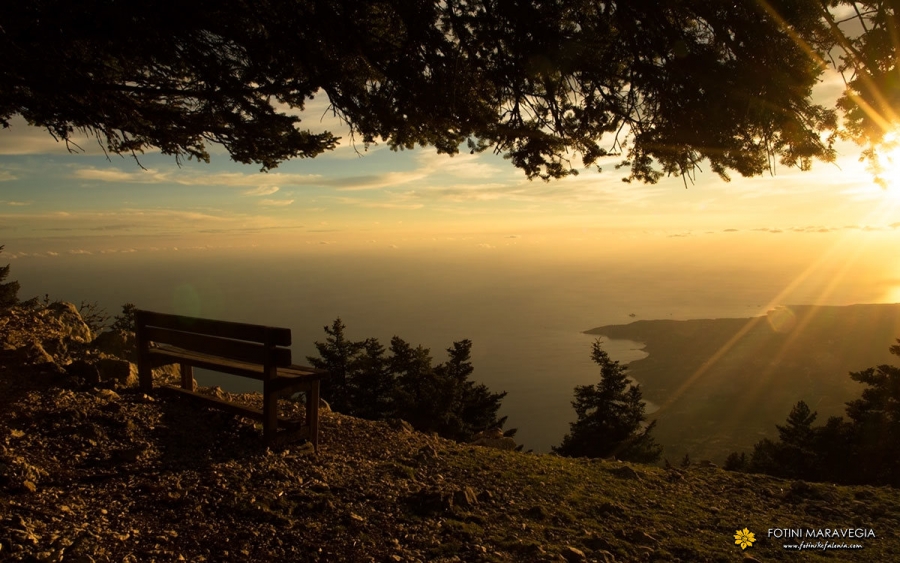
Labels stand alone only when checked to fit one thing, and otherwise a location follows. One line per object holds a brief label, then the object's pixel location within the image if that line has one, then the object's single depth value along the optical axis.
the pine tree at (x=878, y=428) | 16.66
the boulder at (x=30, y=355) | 5.93
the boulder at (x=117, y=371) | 6.44
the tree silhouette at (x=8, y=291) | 13.45
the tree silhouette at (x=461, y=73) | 4.13
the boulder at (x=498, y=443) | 8.57
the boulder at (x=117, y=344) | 9.40
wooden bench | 4.91
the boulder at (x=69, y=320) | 9.37
